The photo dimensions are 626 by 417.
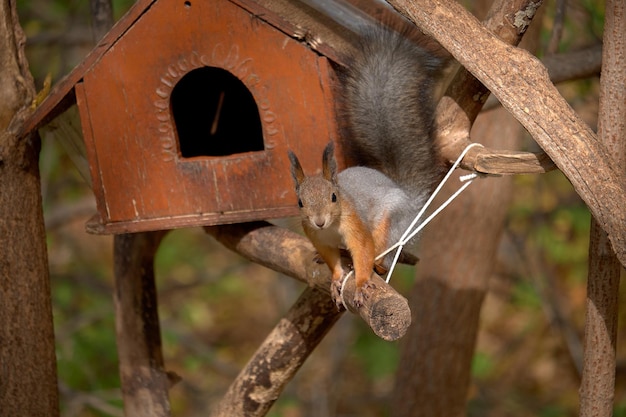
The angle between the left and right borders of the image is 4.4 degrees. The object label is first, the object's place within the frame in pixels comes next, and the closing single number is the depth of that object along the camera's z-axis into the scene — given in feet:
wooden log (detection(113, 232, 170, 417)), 25.79
